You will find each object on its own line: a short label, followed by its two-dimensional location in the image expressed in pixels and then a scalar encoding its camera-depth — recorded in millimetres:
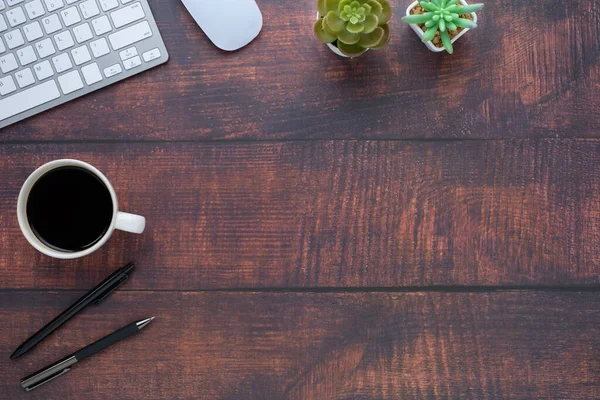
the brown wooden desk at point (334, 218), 808
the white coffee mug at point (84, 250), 729
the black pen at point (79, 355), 795
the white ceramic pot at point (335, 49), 782
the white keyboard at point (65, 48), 785
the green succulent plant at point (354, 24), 722
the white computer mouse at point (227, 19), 801
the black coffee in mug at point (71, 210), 760
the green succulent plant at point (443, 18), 738
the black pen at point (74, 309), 797
